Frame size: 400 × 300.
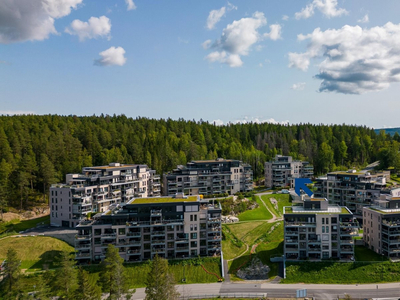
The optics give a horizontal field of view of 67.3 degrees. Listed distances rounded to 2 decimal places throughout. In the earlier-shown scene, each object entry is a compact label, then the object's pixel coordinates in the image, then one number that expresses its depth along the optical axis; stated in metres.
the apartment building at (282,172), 119.50
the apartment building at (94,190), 82.12
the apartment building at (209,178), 105.69
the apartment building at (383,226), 62.31
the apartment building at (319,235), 62.50
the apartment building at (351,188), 83.69
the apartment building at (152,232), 63.03
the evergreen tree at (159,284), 45.20
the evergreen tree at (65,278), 47.56
